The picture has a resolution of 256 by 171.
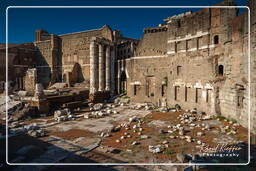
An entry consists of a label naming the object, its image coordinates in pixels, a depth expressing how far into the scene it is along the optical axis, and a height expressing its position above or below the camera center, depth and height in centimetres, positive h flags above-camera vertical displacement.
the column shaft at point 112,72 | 2445 +134
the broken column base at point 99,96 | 1909 -205
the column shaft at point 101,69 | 2314 +173
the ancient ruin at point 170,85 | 934 -53
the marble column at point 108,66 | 2353 +213
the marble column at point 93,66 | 2308 +220
